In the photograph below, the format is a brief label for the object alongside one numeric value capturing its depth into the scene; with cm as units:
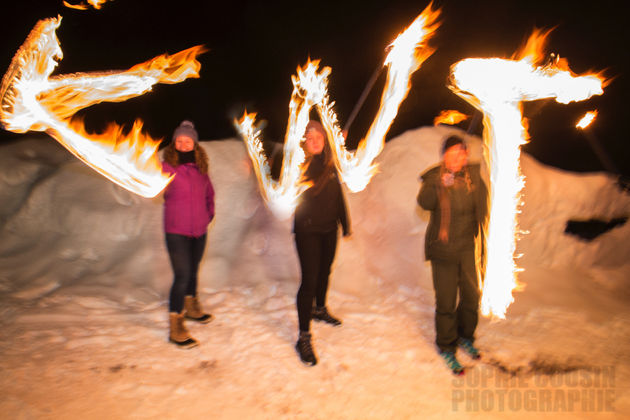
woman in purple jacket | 369
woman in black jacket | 348
